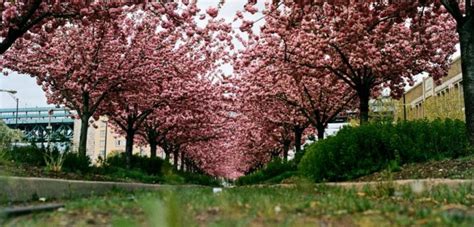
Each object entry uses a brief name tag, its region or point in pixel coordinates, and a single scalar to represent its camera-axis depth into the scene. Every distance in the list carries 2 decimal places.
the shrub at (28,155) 13.93
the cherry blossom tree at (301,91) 25.83
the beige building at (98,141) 134.75
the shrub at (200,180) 31.88
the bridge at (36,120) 152.25
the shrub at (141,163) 26.64
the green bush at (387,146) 11.90
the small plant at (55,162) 12.80
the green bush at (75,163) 14.69
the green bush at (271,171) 25.39
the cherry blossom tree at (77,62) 21.75
